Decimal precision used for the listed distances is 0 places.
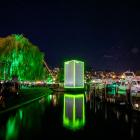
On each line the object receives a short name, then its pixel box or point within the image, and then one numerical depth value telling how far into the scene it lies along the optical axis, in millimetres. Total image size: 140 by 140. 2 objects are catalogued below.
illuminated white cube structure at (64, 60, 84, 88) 24938
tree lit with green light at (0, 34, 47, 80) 19568
